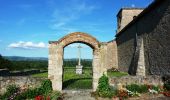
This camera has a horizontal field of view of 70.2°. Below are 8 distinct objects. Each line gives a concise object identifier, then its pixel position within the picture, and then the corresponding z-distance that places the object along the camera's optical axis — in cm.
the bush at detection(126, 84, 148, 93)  662
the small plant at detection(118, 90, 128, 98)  622
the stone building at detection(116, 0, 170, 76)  804
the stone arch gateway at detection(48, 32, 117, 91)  710
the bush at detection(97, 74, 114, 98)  641
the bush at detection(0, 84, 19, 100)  603
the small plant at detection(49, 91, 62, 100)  597
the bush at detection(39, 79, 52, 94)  666
